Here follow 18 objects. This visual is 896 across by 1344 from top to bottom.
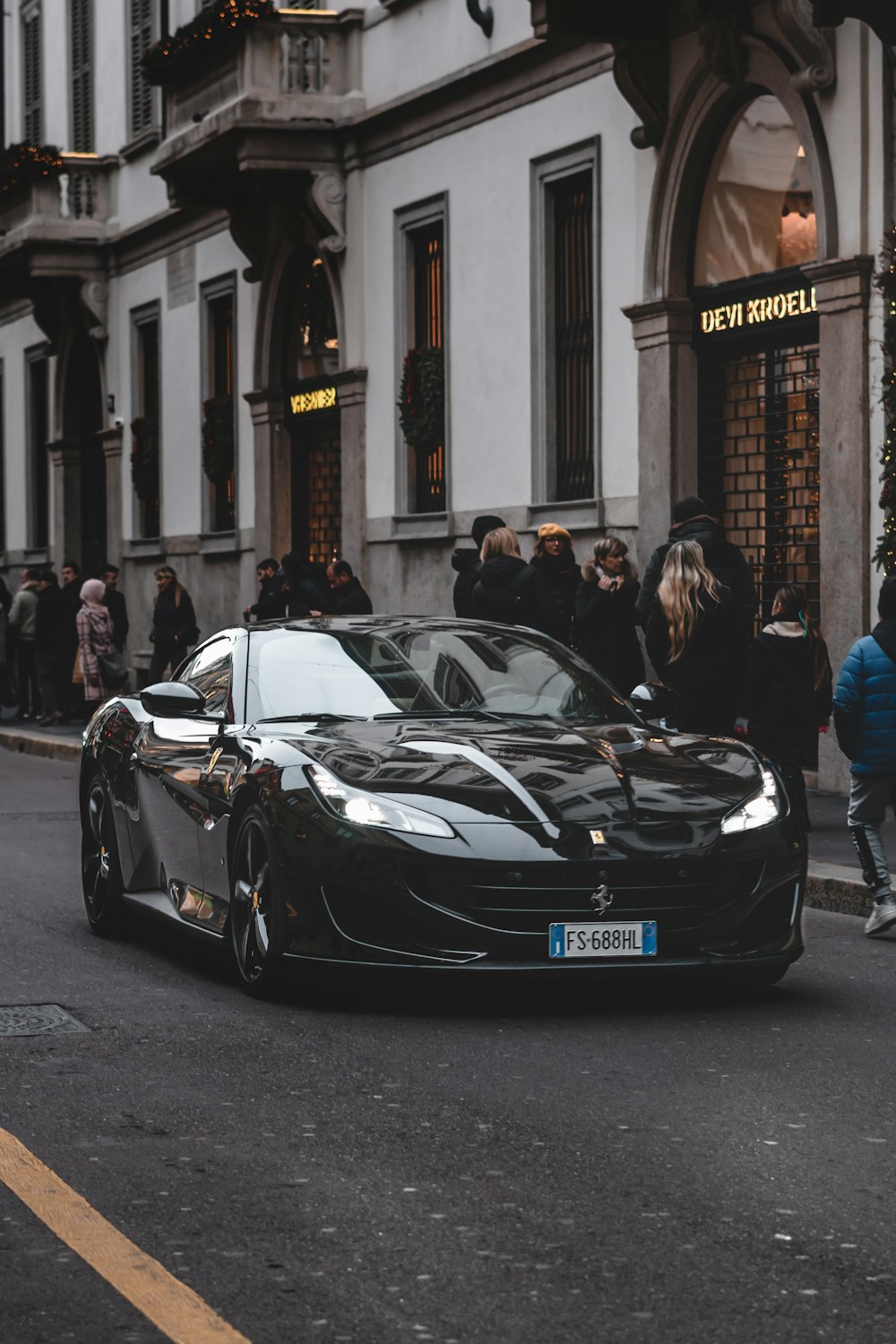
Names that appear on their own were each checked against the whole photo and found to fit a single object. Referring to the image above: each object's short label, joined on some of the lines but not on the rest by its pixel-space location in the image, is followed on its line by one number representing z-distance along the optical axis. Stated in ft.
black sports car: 24.97
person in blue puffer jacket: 32.53
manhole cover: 25.16
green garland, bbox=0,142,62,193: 101.14
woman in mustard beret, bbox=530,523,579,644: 54.75
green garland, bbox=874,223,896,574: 48.70
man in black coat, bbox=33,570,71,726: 87.35
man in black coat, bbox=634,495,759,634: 43.98
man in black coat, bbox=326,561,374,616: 68.03
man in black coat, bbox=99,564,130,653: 85.05
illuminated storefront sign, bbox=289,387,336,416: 80.18
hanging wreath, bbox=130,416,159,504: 97.35
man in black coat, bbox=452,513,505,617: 54.65
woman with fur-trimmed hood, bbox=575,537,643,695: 51.37
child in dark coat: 39.96
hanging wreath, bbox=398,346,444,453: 71.51
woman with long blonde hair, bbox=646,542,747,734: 38.96
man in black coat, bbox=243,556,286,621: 73.20
